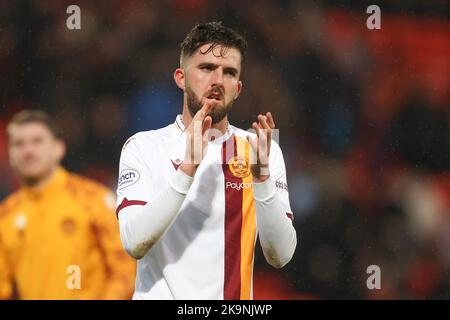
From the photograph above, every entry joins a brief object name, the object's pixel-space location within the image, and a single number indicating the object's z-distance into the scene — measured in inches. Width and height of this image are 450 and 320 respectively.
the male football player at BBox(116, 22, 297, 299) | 235.8
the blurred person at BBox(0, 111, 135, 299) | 398.0
